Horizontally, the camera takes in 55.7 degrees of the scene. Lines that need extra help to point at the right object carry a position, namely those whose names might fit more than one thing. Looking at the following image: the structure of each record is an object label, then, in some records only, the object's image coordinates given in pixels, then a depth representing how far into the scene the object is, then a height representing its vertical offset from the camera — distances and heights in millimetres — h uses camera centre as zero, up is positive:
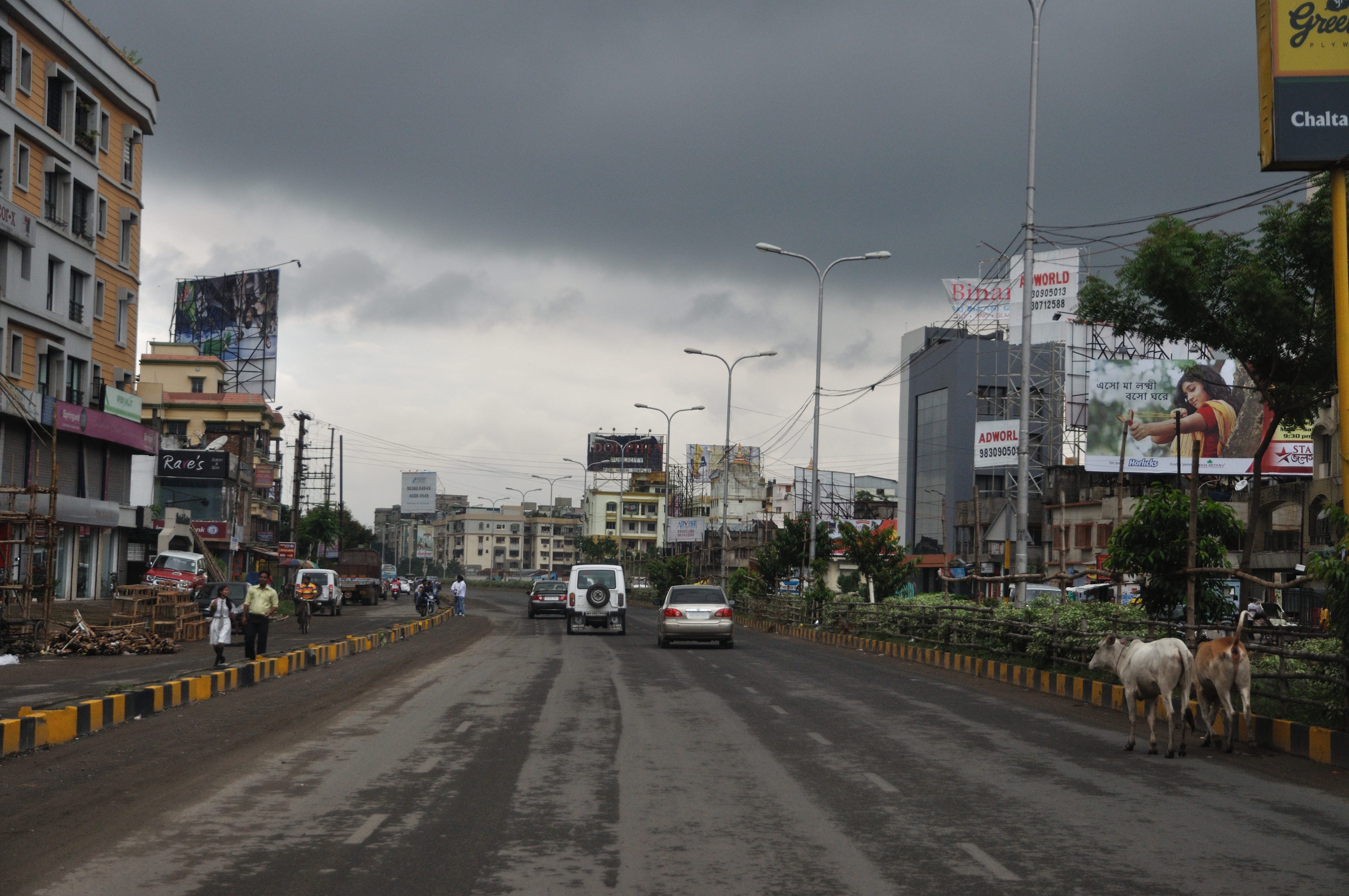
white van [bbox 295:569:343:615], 56562 -2909
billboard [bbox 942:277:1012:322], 76688 +14618
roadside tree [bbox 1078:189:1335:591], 17719 +3524
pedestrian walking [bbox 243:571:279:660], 23703 -1788
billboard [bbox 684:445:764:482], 124988 +6877
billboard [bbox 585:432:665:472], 145875 +8769
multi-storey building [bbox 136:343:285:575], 72938 +4864
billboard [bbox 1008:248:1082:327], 65312 +13086
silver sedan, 32844 -2293
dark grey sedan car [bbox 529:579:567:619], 56312 -3223
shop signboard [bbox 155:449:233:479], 65625 +2813
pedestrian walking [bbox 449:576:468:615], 58250 -3060
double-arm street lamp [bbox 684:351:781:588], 62062 +3804
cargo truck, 76500 -3043
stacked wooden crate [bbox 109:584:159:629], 28609 -2025
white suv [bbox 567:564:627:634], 39875 -2122
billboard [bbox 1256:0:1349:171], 13641 +4915
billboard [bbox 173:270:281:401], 79312 +12474
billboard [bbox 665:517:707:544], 95250 +51
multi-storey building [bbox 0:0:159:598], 39094 +8378
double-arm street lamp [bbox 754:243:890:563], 44125 +3877
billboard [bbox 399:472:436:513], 116500 +2810
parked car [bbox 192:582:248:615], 39038 -2265
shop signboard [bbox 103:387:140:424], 44656 +4053
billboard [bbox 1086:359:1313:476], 57500 +5403
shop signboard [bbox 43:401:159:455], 41250 +3097
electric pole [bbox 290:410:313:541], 72750 +2254
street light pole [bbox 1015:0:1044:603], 23281 +3565
